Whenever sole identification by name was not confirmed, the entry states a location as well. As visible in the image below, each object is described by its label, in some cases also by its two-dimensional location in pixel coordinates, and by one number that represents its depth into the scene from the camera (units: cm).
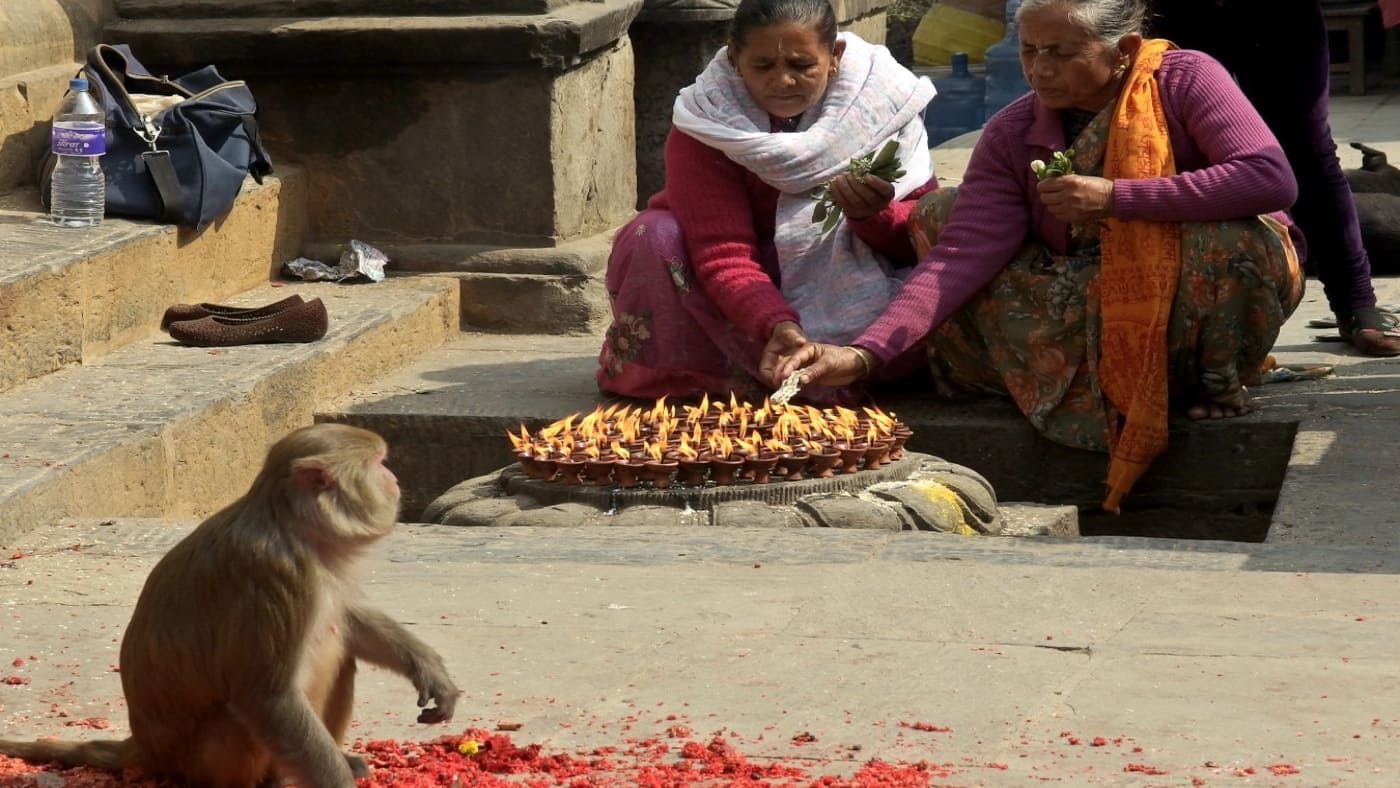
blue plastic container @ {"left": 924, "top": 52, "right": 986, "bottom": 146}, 2761
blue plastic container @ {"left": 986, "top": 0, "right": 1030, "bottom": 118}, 2594
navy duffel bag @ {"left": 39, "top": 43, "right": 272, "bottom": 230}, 1205
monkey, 534
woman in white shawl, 1086
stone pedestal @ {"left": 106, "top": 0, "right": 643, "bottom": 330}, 1330
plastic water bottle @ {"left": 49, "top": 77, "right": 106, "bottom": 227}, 1173
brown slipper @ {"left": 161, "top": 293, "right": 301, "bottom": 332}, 1209
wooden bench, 2720
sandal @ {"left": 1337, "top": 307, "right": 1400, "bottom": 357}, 1201
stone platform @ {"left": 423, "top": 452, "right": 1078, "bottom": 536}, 917
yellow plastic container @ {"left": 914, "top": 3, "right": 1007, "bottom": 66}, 2945
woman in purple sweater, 1007
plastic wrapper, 1366
